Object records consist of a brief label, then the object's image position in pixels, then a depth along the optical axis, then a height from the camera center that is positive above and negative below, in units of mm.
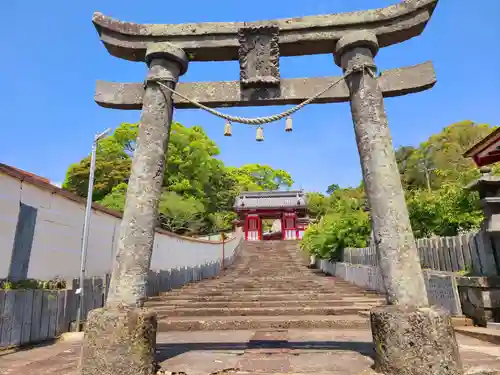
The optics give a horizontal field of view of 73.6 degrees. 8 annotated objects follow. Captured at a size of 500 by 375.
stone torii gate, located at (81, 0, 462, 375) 3186 +1880
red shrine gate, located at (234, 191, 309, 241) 40656 +6232
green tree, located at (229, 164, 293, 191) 57875 +16147
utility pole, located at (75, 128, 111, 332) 7098 +1016
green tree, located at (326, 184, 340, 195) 80062 +18439
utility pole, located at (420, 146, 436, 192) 37631 +11334
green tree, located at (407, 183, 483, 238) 12477 +1955
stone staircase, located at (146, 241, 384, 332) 6980 -971
